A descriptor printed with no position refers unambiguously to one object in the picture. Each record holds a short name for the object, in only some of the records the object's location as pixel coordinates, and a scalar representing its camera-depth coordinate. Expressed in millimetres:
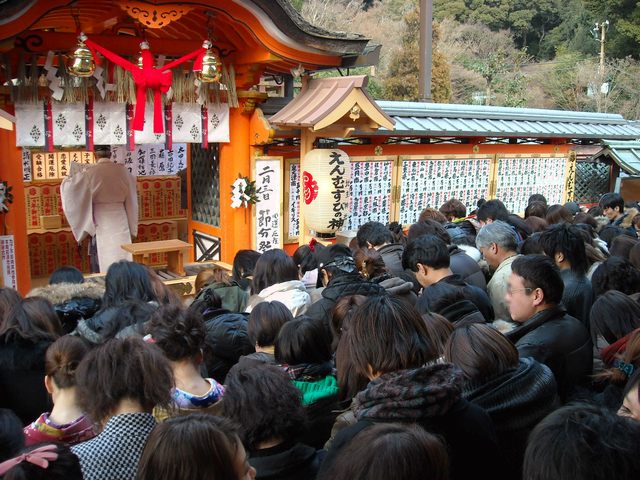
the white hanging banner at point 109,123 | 8641
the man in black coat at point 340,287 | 4555
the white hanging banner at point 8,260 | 8156
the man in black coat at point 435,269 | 4996
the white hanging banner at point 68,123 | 8320
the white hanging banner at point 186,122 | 9242
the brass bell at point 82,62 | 7566
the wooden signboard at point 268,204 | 10023
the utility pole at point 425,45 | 13719
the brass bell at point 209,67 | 8469
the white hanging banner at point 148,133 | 8953
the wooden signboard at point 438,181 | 11492
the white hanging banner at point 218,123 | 9602
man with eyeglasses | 3838
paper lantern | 9414
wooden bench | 9430
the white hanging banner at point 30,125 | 8078
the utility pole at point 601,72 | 31672
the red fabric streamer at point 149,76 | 8227
